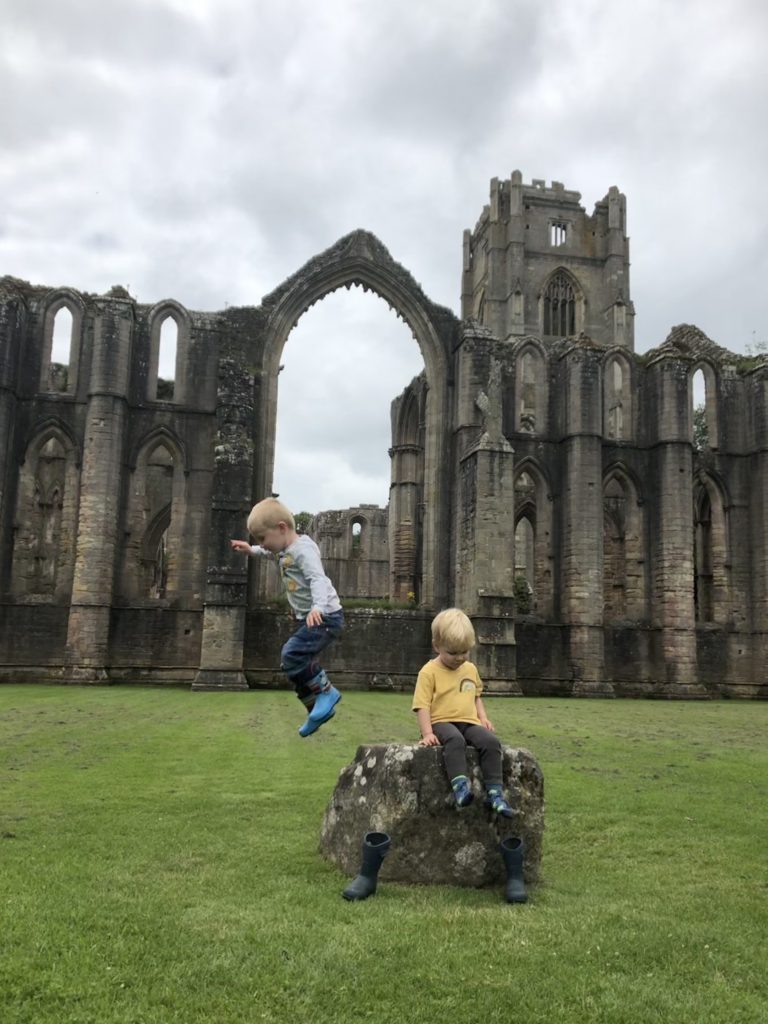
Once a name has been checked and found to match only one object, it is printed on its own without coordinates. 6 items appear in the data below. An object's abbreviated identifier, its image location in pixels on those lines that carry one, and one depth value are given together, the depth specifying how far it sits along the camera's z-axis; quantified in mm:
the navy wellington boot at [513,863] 4410
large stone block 4707
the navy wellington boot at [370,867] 4383
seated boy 4586
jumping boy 4754
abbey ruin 21688
